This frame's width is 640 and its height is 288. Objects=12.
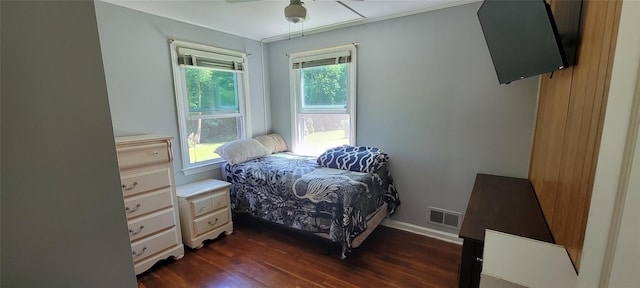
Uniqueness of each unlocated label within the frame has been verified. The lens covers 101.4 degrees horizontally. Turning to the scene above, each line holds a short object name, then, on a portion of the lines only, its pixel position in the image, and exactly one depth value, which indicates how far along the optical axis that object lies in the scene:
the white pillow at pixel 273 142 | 3.61
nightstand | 2.54
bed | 2.30
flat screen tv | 1.03
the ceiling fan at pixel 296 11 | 1.94
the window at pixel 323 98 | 3.15
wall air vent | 2.65
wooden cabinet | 1.26
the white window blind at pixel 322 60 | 3.10
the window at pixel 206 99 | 2.87
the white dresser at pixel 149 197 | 2.08
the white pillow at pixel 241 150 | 3.09
